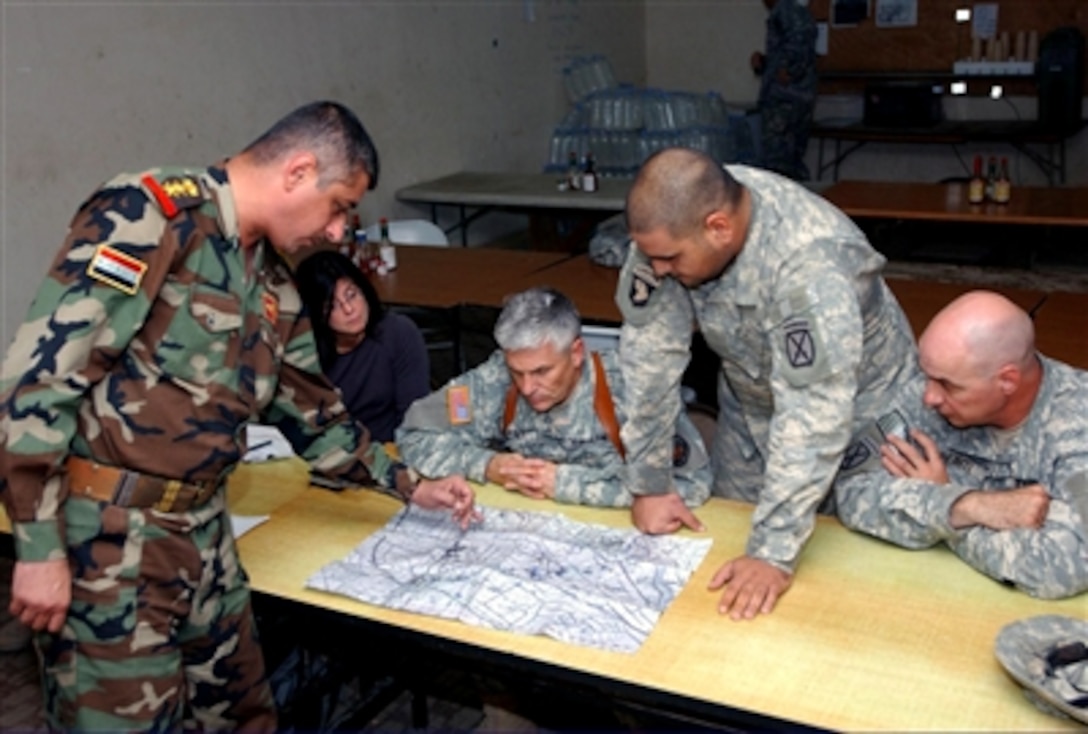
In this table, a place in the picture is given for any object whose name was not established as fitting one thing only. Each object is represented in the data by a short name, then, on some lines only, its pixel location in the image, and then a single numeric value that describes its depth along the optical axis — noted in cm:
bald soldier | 187
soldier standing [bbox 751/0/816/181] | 796
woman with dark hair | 286
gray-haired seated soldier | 239
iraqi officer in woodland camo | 166
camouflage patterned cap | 154
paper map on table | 188
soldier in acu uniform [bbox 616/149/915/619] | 191
